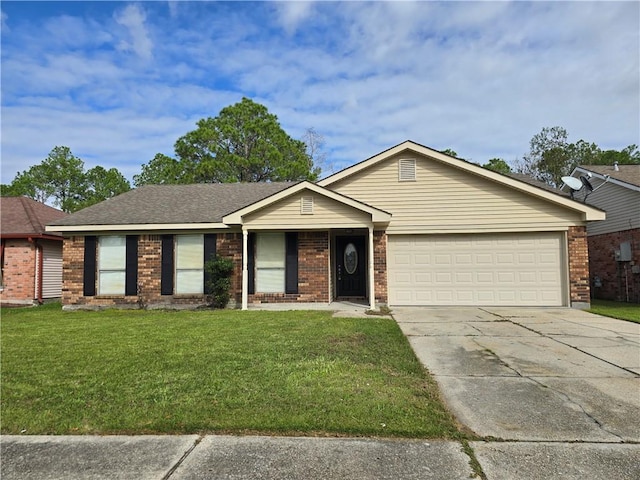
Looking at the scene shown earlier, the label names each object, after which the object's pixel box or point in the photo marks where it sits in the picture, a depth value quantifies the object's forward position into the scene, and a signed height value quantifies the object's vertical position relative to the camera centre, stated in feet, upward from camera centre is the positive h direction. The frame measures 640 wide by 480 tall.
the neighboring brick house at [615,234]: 44.32 +3.05
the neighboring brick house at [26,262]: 46.55 -0.16
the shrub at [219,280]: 37.11 -1.81
